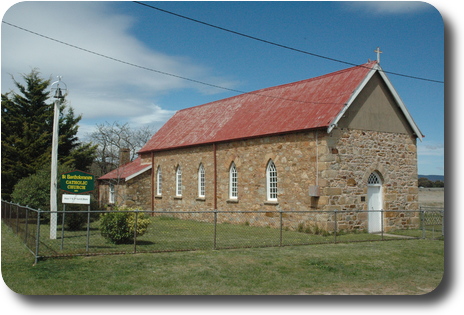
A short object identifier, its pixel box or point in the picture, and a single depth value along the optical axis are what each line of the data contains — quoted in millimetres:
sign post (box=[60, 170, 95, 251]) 16297
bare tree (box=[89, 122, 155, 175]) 60738
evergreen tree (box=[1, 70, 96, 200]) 32719
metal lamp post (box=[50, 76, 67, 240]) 17625
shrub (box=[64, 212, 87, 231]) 21502
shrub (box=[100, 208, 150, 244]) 16562
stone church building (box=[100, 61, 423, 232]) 21609
